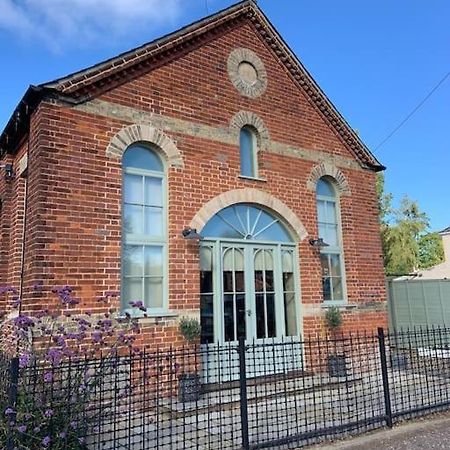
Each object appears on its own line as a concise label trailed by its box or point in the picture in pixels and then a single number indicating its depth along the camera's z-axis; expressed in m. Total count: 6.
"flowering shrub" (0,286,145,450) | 4.03
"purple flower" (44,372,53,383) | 4.02
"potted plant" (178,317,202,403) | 7.27
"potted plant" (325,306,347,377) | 9.14
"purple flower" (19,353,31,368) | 4.21
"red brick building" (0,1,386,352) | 6.77
